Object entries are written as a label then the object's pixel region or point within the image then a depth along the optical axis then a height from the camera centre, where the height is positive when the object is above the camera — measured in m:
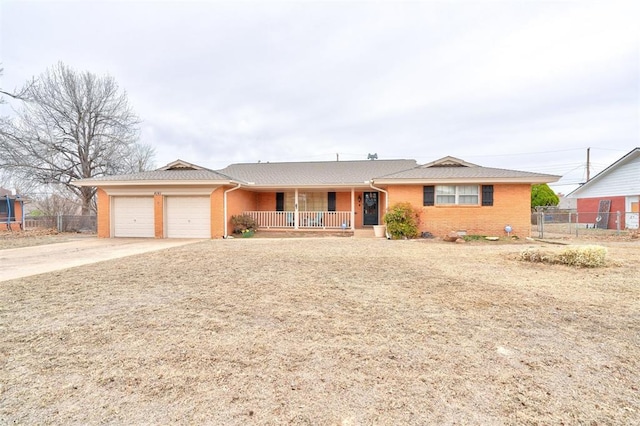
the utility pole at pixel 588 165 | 29.10 +4.02
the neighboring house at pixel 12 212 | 18.50 -0.12
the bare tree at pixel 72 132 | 18.69 +5.19
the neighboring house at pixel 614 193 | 16.66 +0.82
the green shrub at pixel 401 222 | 12.48 -0.59
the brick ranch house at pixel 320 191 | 12.70 +0.43
